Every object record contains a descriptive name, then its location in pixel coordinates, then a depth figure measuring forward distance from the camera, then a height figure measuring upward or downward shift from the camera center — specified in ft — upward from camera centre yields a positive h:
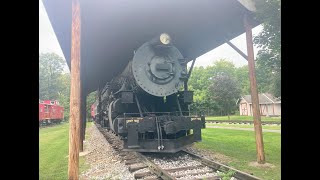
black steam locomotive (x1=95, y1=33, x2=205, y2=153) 17.77 -0.22
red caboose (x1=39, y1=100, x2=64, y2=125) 72.45 -5.22
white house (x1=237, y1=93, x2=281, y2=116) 101.69 -4.30
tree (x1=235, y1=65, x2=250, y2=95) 161.38 +18.46
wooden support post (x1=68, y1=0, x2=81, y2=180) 13.07 +0.08
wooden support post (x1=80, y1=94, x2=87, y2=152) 24.89 -5.25
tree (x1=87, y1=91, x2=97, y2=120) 126.31 -1.25
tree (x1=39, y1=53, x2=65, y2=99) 130.84 +20.39
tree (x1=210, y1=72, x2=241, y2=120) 91.06 +4.14
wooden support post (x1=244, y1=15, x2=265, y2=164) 17.12 +0.69
